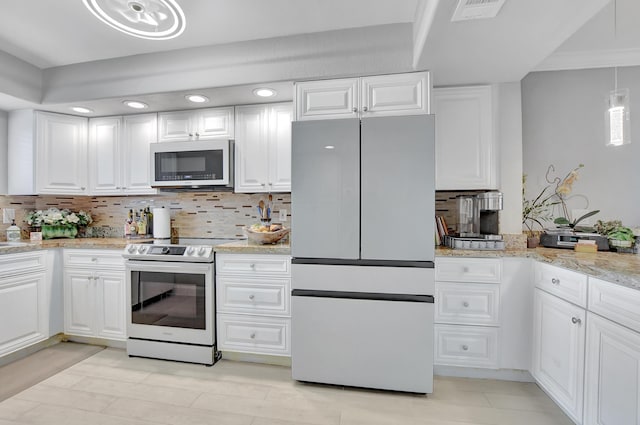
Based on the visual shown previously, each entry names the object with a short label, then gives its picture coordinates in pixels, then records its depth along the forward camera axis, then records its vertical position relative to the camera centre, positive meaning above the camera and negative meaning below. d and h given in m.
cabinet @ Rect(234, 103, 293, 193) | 2.53 +0.55
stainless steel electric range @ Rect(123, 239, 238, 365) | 2.31 -0.75
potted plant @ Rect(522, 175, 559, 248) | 2.50 +0.04
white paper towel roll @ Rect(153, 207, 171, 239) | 2.90 -0.12
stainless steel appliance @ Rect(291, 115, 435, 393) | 1.88 -0.27
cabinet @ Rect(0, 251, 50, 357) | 2.28 -0.75
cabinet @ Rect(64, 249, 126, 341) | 2.55 -0.74
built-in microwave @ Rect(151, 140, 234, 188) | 2.57 +0.42
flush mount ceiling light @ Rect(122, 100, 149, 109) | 2.53 +0.94
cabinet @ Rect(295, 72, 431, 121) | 1.99 +0.81
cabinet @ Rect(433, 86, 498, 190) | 2.22 +0.56
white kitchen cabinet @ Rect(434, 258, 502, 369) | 2.05 -0.70
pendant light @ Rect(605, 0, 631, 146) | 1.63 +0.54
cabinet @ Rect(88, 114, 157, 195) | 2.82 +0.56
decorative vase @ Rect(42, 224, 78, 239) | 2.91 -0.21
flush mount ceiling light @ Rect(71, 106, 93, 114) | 2.67 +0.94
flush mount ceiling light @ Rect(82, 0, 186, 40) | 1.58 +1.12
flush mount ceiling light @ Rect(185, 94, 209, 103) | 2.40 +0.95
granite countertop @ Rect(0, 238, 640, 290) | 1.33 -0.28
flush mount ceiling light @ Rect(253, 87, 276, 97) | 2.29 +0.95
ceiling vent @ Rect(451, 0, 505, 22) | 1.37 +0.98
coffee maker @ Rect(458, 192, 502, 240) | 2.17 -0.03
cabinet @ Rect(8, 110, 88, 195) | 2.73 +0.54
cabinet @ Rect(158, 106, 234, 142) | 2.64 +0.79
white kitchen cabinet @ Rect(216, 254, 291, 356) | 2.22 -0.72
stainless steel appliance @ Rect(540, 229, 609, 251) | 2.10 -0.19
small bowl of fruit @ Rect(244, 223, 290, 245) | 2.38 -0.18
